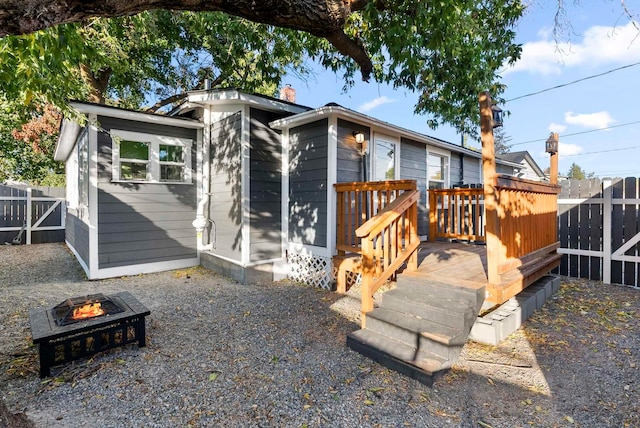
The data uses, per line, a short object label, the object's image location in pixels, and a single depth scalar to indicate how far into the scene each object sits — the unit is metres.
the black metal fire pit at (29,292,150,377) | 2.72
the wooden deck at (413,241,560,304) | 3.41
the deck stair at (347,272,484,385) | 2.84
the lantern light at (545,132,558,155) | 5.72
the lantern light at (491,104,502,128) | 3.47
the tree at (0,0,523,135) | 1.45
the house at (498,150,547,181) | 16.16
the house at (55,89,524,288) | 5.72
